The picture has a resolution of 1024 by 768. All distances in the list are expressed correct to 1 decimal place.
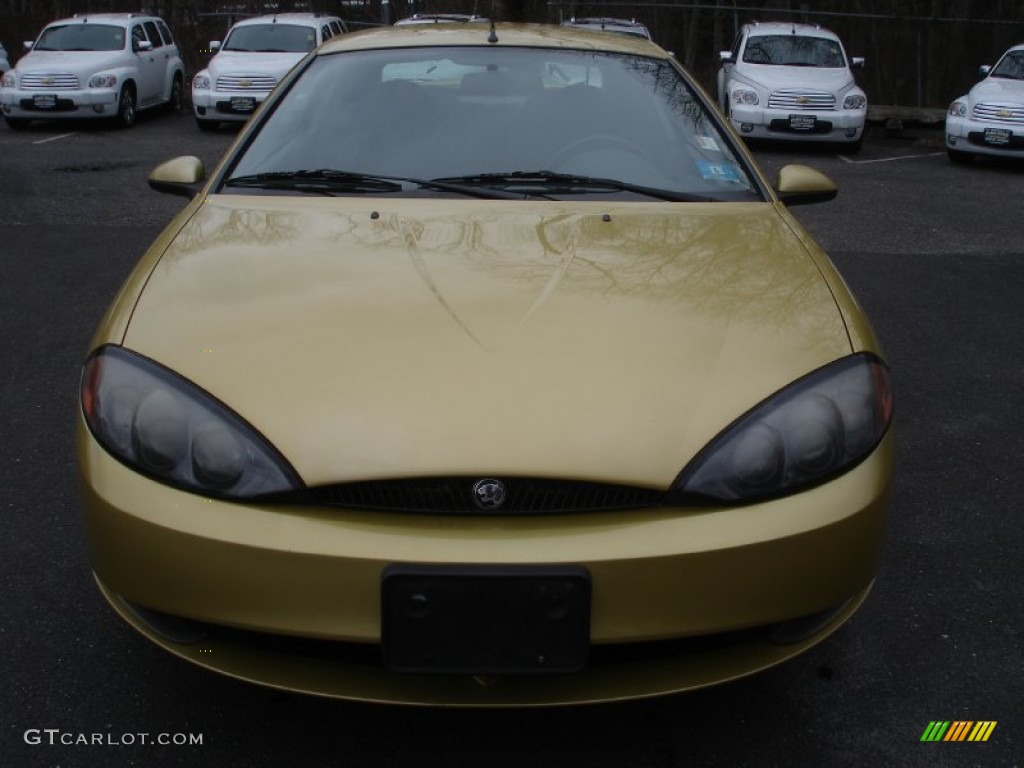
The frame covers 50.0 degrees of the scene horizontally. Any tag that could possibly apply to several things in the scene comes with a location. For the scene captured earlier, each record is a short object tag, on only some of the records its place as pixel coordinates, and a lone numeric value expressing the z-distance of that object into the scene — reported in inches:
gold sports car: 77.2
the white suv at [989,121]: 485.7
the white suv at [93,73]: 573.6
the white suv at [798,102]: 531.5
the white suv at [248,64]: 570.3
